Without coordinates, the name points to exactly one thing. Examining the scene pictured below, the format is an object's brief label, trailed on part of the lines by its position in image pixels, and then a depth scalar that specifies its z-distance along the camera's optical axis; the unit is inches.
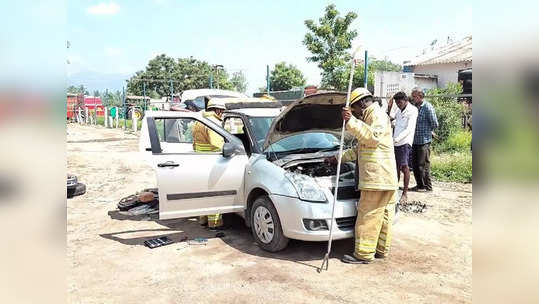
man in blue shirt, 273.9
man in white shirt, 249.4
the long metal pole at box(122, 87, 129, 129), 928.8
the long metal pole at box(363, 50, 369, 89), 320.2
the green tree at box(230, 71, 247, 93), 1690.5
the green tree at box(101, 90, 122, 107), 1350.3
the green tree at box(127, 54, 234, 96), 1717.5
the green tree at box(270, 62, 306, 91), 1648.6
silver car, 163.3
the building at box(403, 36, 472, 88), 901.0
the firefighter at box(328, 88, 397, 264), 158.2
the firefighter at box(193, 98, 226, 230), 215.0
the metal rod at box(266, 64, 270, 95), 539.7
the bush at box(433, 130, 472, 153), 350.5
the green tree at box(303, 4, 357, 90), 648.4
